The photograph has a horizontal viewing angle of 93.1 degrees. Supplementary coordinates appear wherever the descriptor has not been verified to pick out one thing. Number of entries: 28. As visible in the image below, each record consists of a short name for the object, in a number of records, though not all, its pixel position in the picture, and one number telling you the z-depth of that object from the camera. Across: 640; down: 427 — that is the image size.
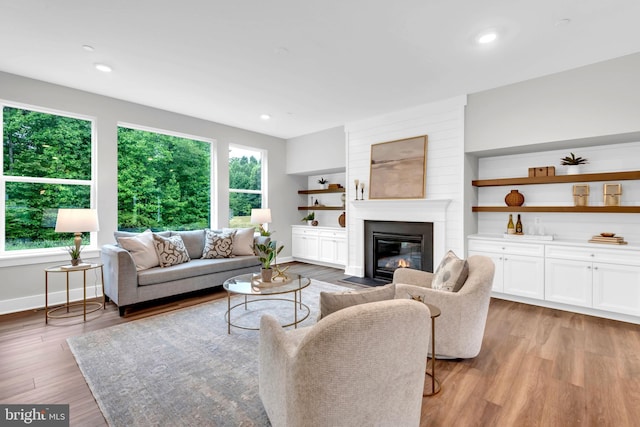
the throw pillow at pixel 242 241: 4.76
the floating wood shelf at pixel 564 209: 3.34
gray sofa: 3.40
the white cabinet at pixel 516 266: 3.70
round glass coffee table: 2.85
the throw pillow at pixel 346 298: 1.53
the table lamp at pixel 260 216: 5.29
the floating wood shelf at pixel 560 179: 3.38
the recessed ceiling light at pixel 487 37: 2.67
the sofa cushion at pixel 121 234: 3.88
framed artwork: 4.59
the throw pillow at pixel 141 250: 3.71
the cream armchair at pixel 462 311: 2.25
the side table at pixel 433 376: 1.93
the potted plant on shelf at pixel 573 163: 3.69
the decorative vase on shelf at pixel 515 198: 4.12
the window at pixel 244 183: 5.90
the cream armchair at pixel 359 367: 1.12
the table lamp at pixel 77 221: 3.28
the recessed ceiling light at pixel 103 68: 3.28
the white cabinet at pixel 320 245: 5.90
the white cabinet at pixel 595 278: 3.15
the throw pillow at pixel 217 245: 4.55
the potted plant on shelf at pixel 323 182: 6.55
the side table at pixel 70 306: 3.28
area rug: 1.80
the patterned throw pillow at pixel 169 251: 3.96
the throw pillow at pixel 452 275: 2.35
